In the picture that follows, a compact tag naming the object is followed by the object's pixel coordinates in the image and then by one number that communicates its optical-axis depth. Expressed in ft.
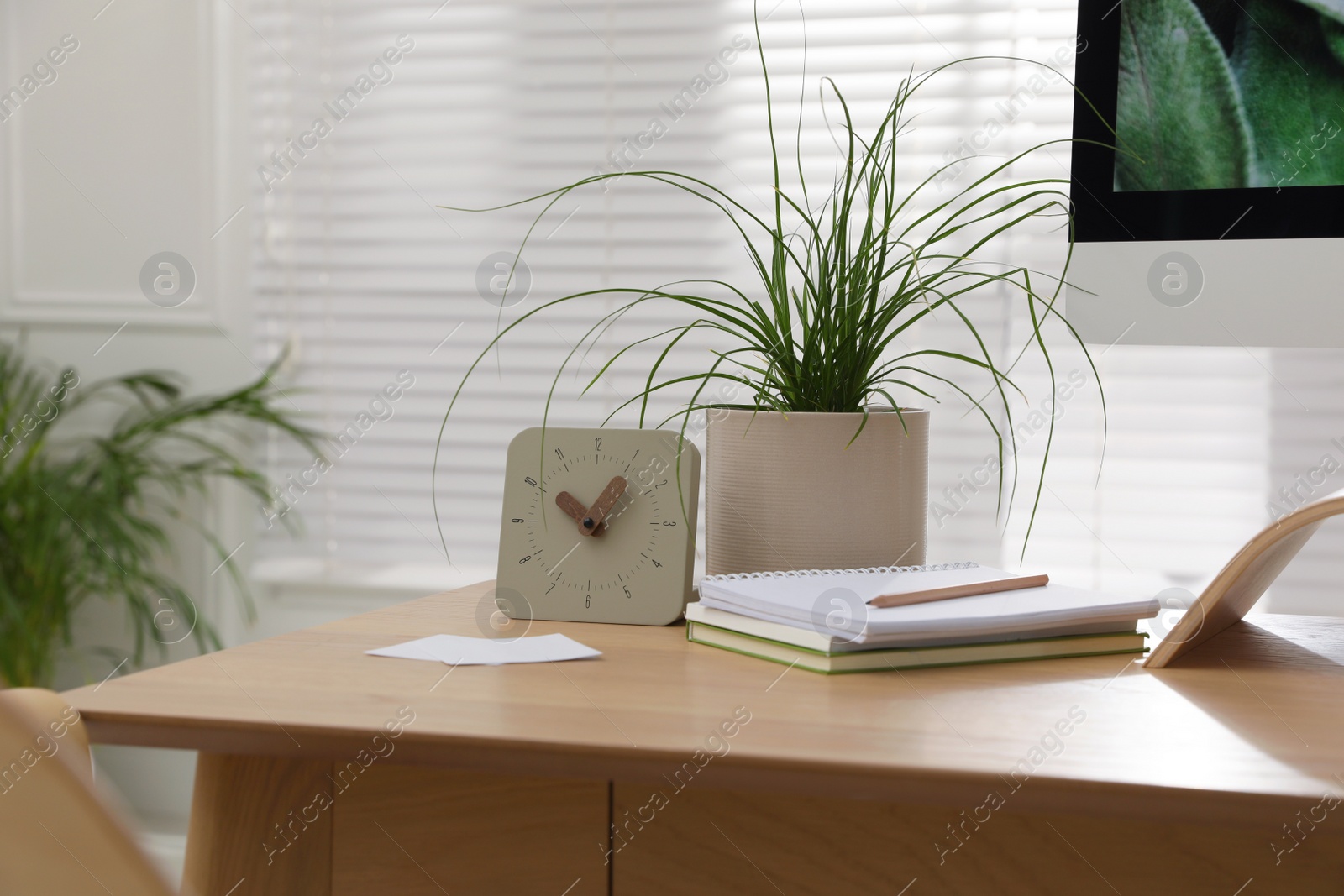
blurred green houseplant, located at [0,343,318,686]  6.61
